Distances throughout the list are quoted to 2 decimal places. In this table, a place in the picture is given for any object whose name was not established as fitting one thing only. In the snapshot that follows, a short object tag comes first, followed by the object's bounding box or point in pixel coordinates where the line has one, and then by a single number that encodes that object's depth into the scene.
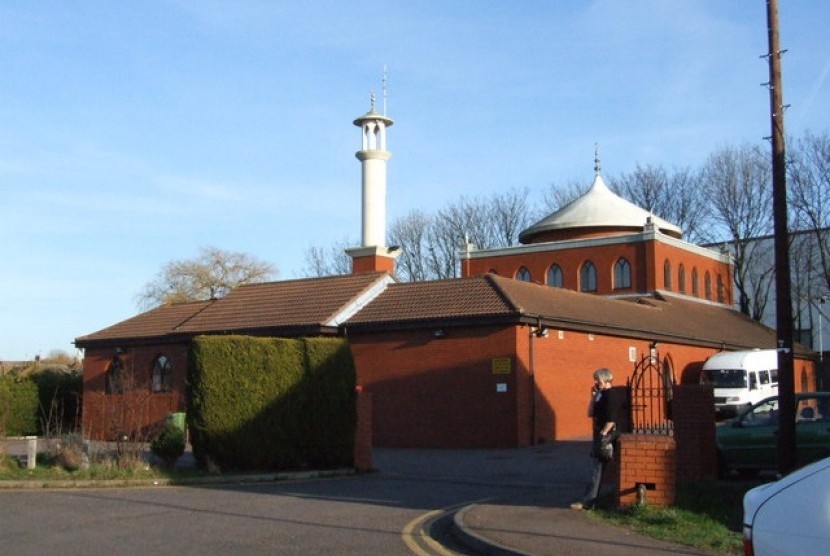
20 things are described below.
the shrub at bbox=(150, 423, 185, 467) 18.75
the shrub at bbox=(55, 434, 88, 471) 18.69
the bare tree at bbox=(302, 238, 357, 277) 82.88
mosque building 27.50
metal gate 15.21
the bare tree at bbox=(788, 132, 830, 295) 51.72
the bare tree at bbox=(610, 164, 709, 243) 64.94
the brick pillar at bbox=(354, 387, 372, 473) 20.17
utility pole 12.91
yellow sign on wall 26.97
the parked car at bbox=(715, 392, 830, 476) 15.73
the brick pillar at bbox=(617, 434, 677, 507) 12.40
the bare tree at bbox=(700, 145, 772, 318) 58.38
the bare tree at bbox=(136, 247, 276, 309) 74.38
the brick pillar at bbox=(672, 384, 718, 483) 13.55
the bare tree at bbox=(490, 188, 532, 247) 75.69
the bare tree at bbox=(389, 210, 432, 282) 77.56
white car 4.16
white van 34.25
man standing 12.87
